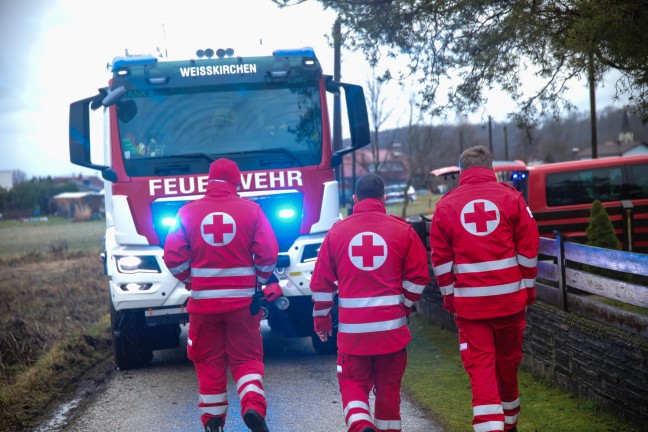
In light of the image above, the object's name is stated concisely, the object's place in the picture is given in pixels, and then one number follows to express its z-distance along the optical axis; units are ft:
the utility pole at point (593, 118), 83.70
